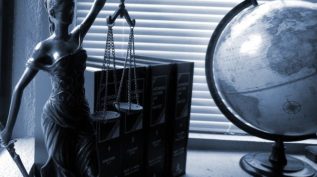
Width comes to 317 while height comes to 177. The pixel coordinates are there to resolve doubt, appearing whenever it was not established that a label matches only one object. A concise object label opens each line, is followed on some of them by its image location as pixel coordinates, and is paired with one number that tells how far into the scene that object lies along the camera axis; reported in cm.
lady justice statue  75
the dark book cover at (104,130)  93
